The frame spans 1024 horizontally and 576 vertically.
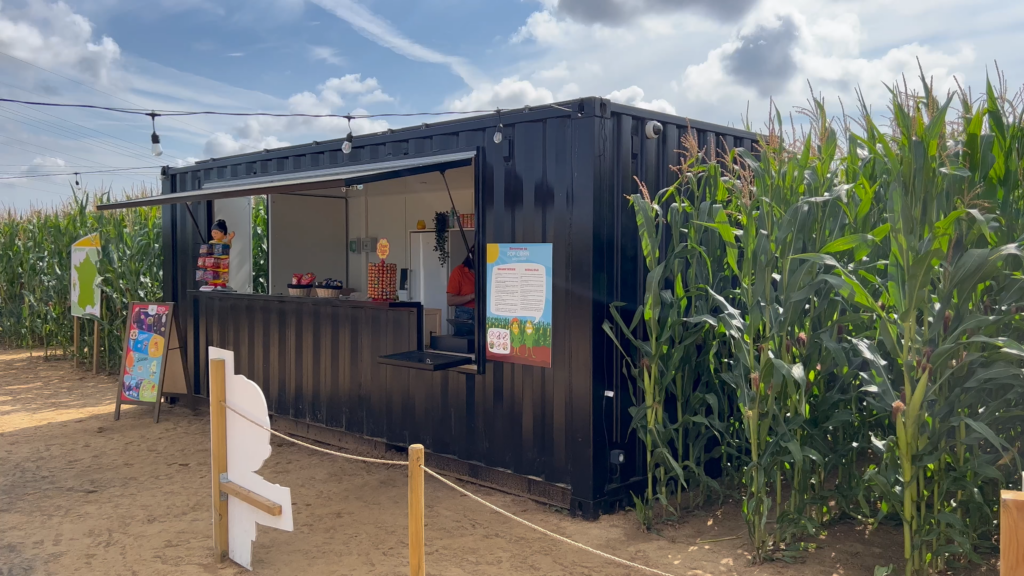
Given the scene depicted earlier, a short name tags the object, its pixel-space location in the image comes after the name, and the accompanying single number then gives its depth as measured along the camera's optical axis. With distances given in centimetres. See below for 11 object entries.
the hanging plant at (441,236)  850
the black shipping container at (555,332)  509
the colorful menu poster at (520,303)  532
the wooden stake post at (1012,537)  202
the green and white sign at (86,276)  1114
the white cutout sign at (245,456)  432
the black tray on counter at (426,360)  551
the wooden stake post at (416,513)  321
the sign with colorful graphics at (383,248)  641
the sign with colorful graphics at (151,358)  859
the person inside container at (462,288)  707
